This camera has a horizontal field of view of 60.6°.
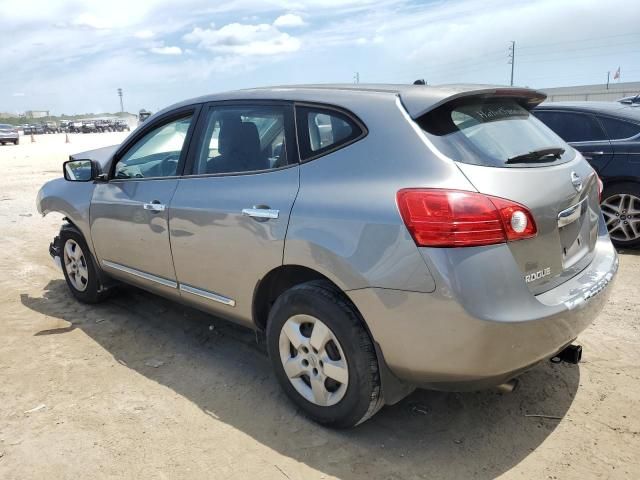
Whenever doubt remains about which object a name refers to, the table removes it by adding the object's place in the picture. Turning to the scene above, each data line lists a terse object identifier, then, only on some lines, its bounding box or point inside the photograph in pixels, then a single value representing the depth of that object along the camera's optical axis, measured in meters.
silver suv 2.41
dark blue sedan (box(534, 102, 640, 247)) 6.17
